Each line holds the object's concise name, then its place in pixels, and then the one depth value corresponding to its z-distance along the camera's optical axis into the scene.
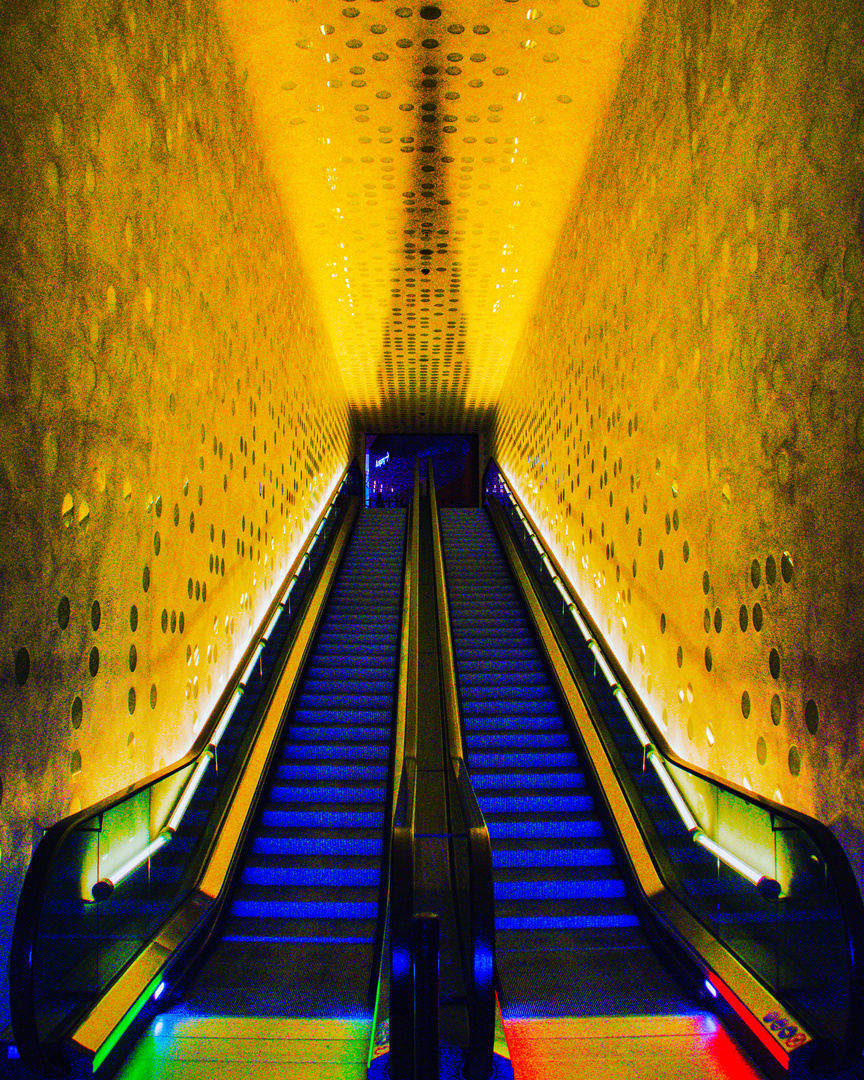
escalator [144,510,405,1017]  3.23
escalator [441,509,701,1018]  3.24
